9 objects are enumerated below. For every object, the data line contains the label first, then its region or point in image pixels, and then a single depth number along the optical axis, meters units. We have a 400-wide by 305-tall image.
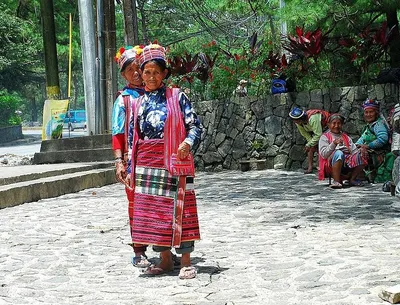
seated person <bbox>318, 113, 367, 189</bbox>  10.62
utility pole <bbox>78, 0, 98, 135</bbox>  17.00
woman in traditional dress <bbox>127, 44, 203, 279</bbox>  5.31
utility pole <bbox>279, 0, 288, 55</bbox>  19.14
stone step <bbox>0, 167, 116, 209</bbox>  10.05
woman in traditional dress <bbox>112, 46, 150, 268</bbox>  5.73
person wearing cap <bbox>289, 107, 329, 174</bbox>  12.41
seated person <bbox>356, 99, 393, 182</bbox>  10.58
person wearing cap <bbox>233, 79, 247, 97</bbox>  14.98
